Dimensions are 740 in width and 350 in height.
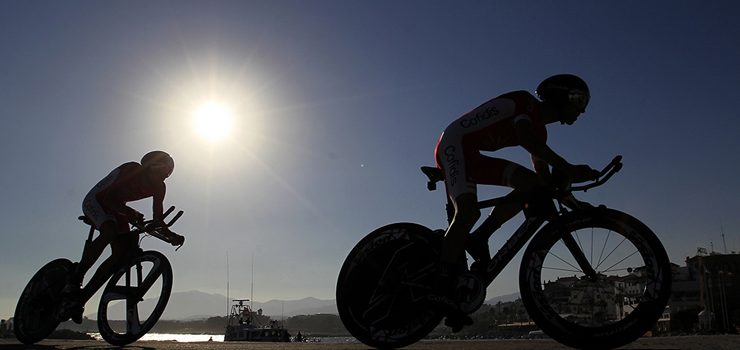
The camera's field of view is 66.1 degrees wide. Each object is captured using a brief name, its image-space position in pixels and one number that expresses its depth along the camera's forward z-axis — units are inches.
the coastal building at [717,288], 3535.9
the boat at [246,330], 2950.3
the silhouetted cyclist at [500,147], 200.4
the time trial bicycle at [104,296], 336.8
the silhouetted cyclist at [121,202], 339.3
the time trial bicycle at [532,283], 172.5
